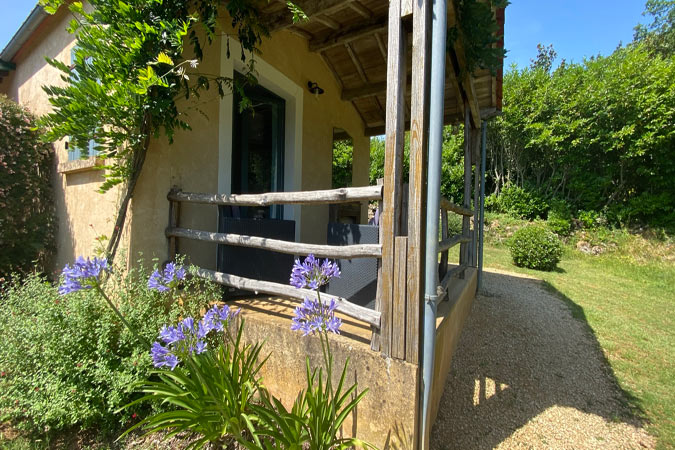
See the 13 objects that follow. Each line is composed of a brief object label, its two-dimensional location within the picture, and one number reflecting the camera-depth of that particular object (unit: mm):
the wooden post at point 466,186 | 4448
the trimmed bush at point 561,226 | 11891
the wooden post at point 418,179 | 1748
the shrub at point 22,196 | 3693
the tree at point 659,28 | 18484
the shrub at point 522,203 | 13164
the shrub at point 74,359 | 1885
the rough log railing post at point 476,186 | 5310
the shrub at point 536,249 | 8328
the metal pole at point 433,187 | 1781
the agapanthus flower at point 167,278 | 1852
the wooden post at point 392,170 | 1831
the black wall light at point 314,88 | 4703
